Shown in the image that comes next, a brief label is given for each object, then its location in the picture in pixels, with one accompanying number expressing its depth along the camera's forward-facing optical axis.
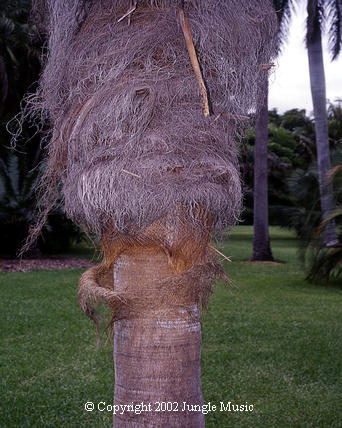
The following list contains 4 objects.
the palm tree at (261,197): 15.84
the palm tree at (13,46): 15.85
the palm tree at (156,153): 2.29
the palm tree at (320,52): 13.42
